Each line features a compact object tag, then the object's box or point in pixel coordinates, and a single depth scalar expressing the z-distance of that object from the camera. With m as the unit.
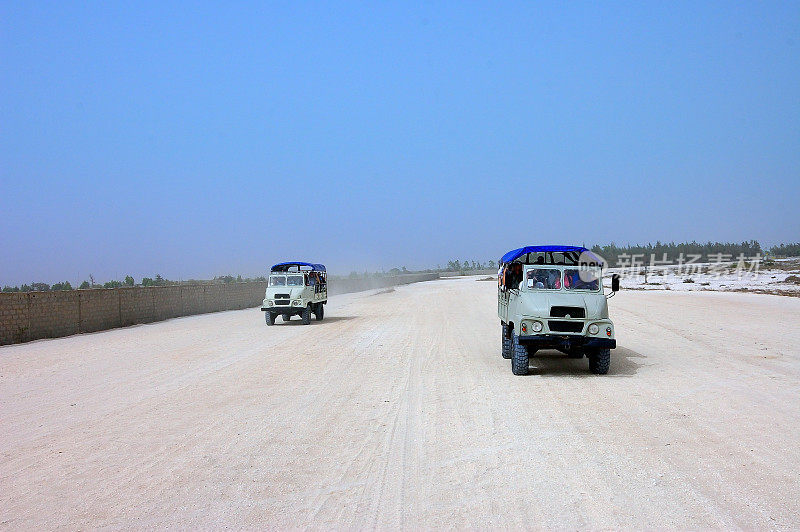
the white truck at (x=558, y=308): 12.36
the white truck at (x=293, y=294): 26.00
